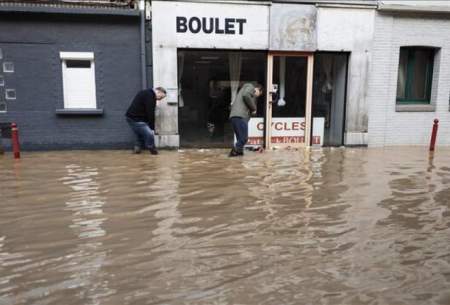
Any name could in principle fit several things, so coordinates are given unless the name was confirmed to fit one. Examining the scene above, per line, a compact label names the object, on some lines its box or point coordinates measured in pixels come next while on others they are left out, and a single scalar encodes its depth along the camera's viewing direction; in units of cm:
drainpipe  976
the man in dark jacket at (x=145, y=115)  945
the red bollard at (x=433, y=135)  1053
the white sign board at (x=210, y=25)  988
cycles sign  1085
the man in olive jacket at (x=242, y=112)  946
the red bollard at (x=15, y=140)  880
